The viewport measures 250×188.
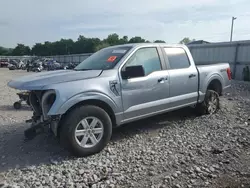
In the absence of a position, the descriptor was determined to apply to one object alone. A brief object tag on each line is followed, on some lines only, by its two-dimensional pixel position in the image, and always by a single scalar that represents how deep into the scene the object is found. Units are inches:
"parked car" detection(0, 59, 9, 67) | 1335.4
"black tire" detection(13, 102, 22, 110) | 225.6
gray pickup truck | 114.3
